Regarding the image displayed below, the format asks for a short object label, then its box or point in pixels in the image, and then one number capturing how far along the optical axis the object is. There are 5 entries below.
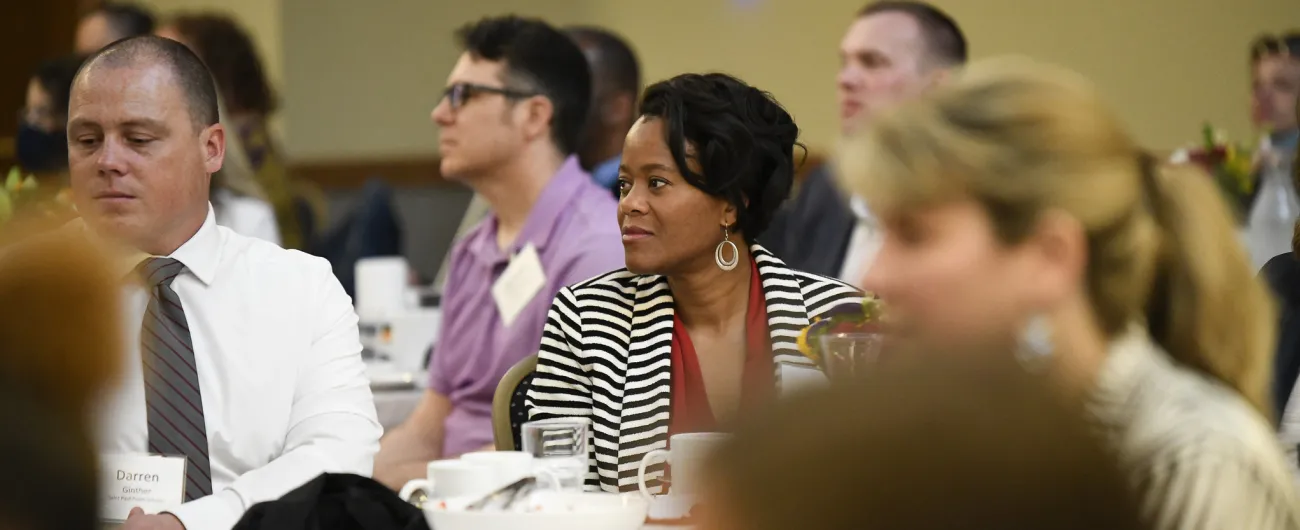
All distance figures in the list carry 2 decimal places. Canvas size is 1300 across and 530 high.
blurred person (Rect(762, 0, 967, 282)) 8.91
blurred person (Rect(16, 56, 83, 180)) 9.18
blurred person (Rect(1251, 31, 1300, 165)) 11.60
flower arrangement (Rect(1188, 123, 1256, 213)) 9.35
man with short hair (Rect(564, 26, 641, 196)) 9.32
